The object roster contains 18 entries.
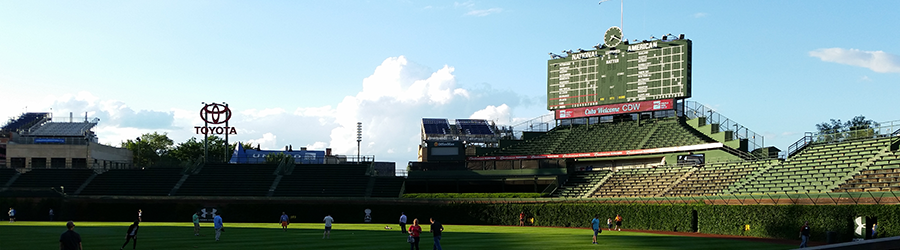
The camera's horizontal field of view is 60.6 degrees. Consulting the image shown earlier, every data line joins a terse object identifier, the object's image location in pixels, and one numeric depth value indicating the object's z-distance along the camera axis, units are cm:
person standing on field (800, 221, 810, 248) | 3628
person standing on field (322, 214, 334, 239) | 3902
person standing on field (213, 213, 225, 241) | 3700
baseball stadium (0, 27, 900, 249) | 4466
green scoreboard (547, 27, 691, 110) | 7025
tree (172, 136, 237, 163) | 13125
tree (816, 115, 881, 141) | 5304
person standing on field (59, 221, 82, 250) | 2098
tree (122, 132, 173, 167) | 13300
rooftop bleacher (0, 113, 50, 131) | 10500
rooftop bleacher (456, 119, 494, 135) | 9256
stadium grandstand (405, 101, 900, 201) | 4969
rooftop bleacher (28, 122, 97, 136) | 9325
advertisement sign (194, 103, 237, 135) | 8569
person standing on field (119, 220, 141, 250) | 3148
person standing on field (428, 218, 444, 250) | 2917
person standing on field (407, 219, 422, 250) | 2986
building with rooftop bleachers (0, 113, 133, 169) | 8875
